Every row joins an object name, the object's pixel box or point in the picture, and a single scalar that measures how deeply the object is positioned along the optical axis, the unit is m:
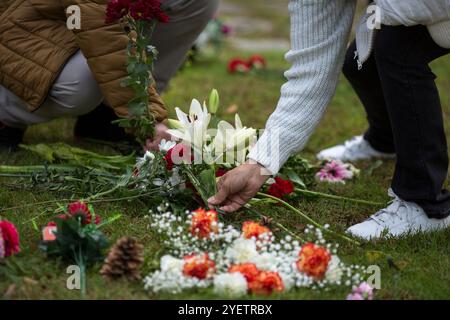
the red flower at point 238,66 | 5.14
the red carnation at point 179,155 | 1.99
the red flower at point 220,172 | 2.07
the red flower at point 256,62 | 5.20
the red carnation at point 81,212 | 1.78
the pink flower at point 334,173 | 2.40
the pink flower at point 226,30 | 5.93
